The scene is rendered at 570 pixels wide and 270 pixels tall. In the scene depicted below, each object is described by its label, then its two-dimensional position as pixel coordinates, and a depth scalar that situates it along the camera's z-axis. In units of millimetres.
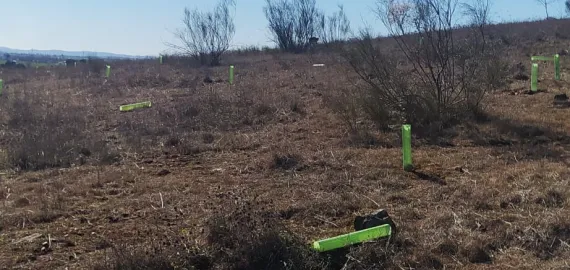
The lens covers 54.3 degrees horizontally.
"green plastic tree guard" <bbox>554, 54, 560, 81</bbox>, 12362
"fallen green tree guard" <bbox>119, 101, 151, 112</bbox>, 12109
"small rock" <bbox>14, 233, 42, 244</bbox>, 4348
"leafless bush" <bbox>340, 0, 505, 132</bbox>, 8359
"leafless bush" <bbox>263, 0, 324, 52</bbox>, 32688
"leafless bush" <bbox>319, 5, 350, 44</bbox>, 31812
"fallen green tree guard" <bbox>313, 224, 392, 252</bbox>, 3734
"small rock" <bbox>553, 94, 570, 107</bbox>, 9166
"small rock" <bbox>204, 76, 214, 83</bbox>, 17783
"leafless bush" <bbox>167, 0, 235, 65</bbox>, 26078
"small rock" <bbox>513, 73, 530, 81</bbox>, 12938
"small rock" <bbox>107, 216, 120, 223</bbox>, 4795
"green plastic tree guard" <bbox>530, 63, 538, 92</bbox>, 10711
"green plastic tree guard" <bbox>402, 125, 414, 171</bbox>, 5973
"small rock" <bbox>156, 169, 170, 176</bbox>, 6492
